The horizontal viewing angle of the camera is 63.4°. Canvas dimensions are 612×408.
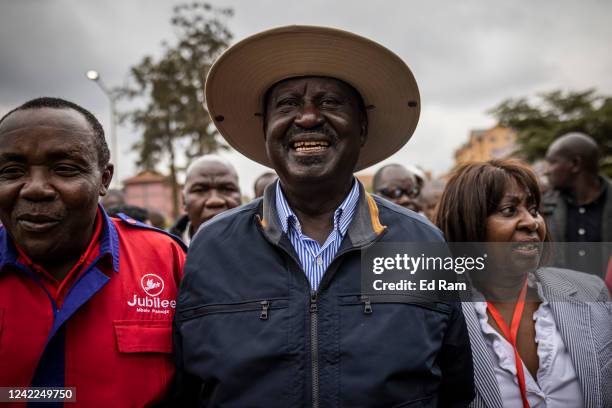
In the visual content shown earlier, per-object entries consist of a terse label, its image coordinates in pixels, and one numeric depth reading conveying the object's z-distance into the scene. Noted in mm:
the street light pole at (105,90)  9859
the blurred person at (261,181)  5102
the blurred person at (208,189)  3957
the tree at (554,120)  36062
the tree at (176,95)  21859
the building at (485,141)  73200
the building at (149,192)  51312
